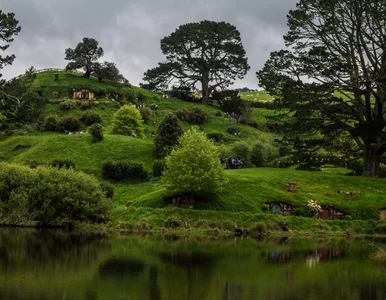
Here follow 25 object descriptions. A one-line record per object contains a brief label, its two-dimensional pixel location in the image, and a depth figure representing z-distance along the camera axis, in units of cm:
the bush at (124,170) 8200
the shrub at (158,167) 8150
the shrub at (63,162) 7946
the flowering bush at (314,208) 6569
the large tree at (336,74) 6862
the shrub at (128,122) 10488
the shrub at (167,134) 8994
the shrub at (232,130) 12050
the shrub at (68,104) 11988
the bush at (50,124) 10623
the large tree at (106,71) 13762
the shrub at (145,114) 11919
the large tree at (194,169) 6369
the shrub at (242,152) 8906
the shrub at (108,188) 7162
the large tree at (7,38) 6669
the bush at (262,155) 8988
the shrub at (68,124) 10669
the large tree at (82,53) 13175
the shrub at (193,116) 12250
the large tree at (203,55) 13812
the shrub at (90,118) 11143
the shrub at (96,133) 9481
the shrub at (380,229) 6400
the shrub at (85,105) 12094
